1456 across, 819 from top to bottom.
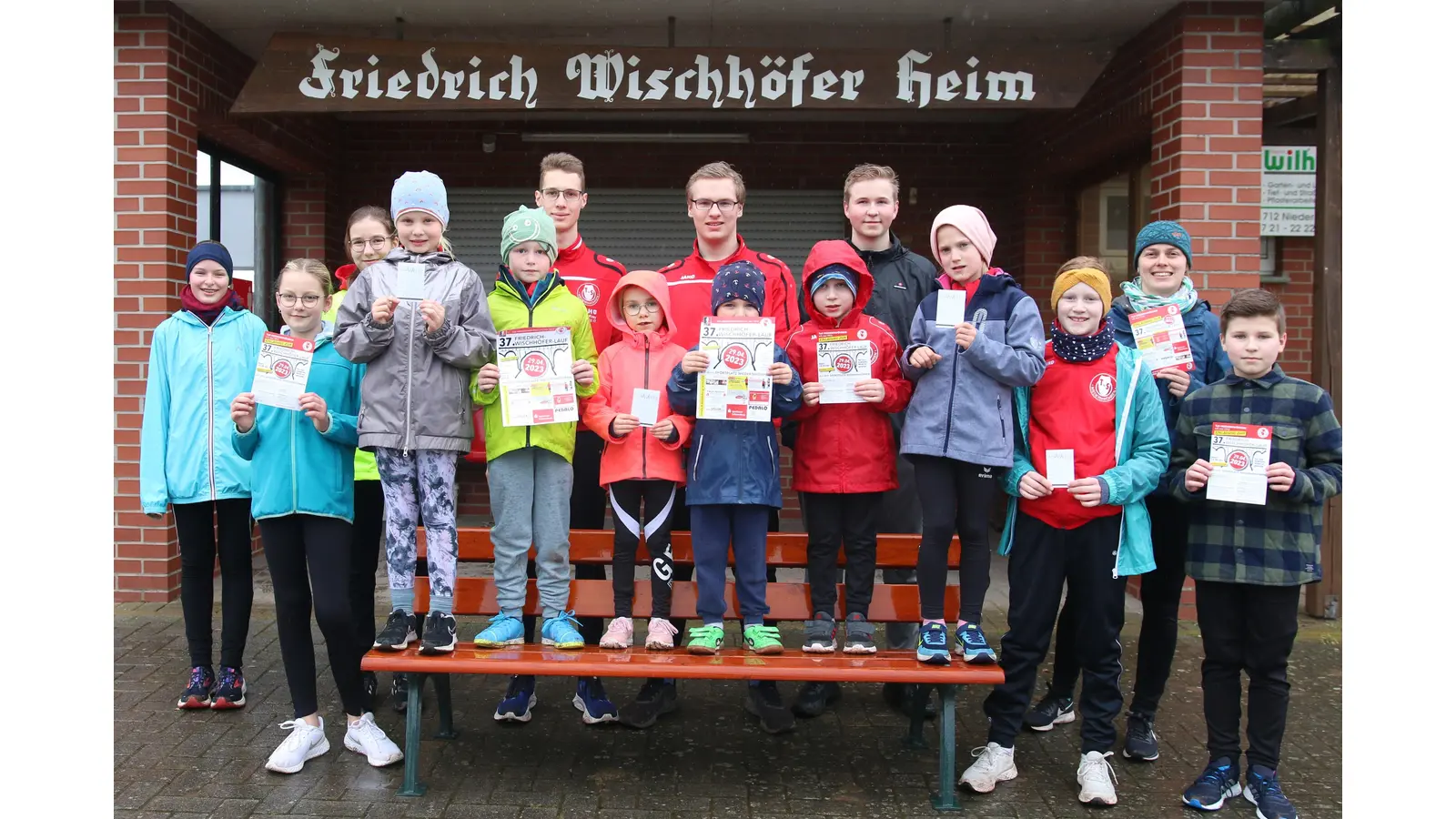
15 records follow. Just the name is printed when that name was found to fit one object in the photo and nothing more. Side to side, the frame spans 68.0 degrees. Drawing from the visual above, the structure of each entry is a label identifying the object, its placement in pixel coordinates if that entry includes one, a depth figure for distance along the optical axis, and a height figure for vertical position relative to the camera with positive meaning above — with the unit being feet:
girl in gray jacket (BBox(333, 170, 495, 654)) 13.32 +0.11
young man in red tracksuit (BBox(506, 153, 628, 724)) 15.66 +1.43
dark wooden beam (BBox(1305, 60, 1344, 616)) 21.52 +1.95
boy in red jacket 13.73 -0.61
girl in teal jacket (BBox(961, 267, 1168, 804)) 13.16 -1.56
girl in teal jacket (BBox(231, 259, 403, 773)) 13.64 -1.58
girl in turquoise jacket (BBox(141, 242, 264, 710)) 15.29 -0.94
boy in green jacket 13.96 -0.98
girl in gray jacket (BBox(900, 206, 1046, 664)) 13.14 -0.29
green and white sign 29.22 +5.17
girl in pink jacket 14.05 -0.73
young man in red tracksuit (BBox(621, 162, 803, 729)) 15.15 +1.55
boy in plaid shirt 12.55 -1.87
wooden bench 12.71 -3.38
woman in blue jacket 14.48 -0.58
